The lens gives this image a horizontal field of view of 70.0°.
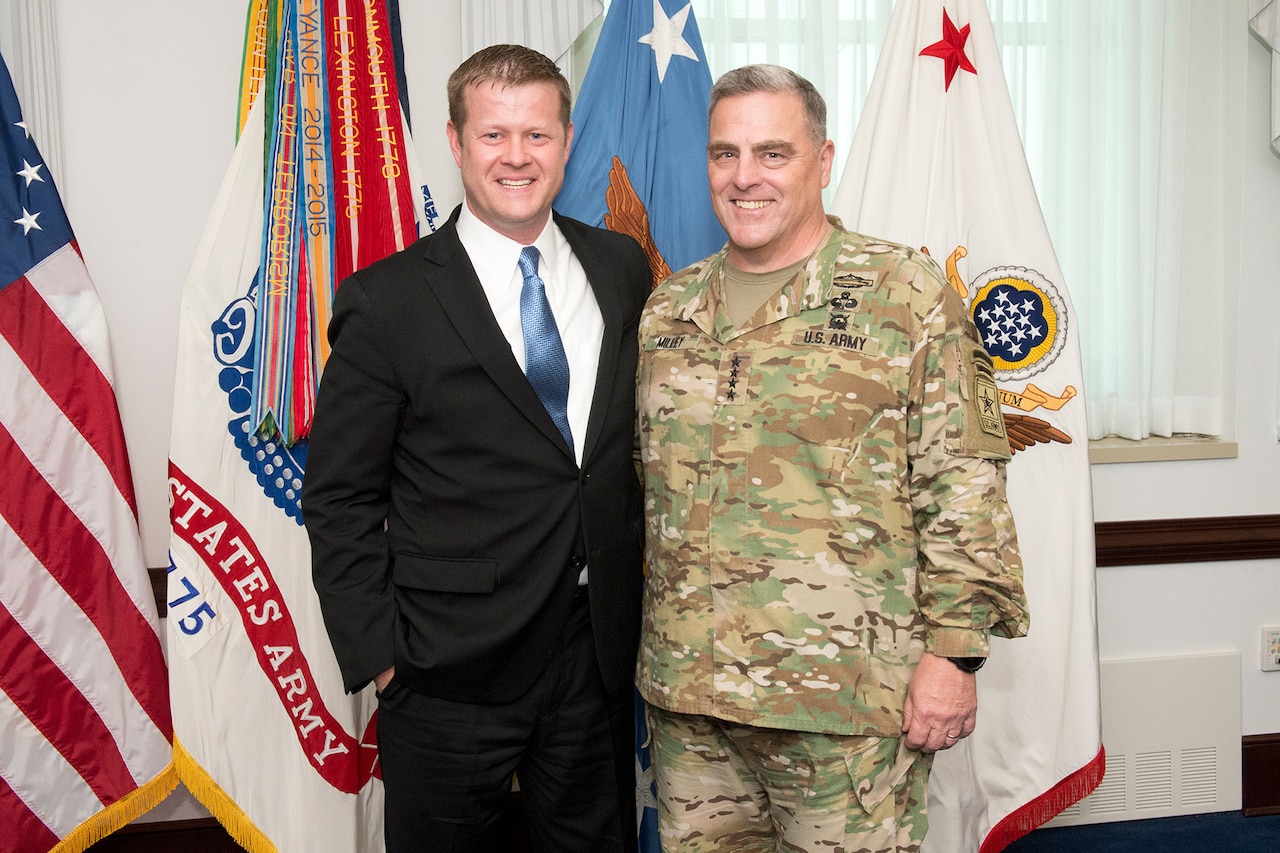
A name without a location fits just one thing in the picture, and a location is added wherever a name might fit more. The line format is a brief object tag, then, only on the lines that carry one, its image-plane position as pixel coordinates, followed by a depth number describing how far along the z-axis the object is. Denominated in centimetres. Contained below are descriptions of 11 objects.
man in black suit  146
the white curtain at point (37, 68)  209
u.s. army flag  190
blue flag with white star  206
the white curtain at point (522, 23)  221
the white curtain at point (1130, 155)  243
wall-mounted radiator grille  253
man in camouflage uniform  136
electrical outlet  258
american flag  191
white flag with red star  207
